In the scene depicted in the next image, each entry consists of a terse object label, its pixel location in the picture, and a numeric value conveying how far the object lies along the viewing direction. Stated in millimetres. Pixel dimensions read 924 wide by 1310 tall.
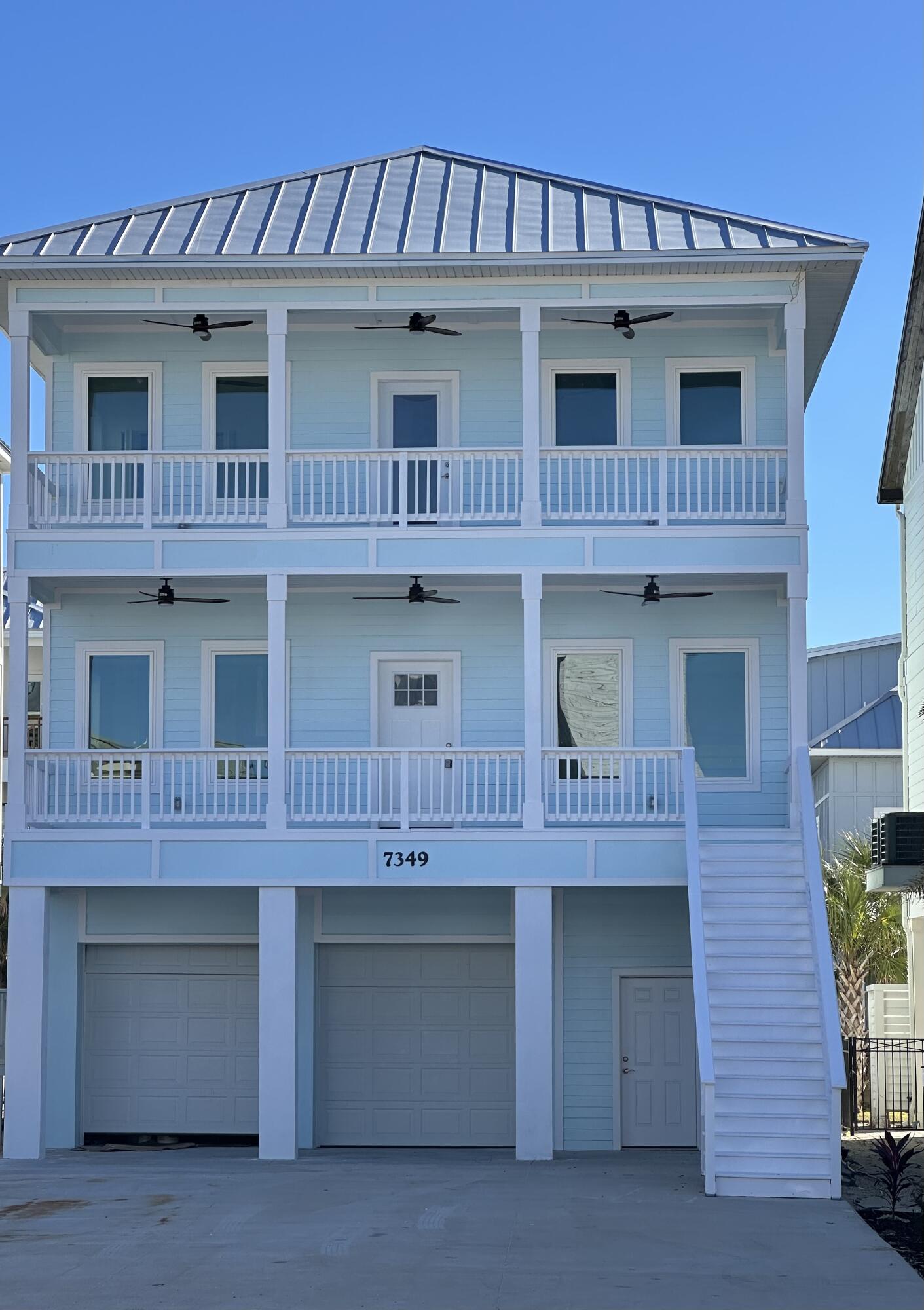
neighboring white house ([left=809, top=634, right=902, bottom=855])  34750
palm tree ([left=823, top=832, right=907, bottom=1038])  30906
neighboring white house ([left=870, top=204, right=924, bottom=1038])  23844
